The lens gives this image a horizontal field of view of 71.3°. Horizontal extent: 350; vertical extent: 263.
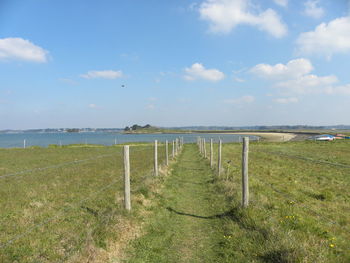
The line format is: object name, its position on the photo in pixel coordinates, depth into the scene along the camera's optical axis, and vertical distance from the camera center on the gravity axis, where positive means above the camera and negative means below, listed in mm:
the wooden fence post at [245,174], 7323 -1465
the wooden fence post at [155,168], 12176 -2037
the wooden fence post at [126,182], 7207 -1614
